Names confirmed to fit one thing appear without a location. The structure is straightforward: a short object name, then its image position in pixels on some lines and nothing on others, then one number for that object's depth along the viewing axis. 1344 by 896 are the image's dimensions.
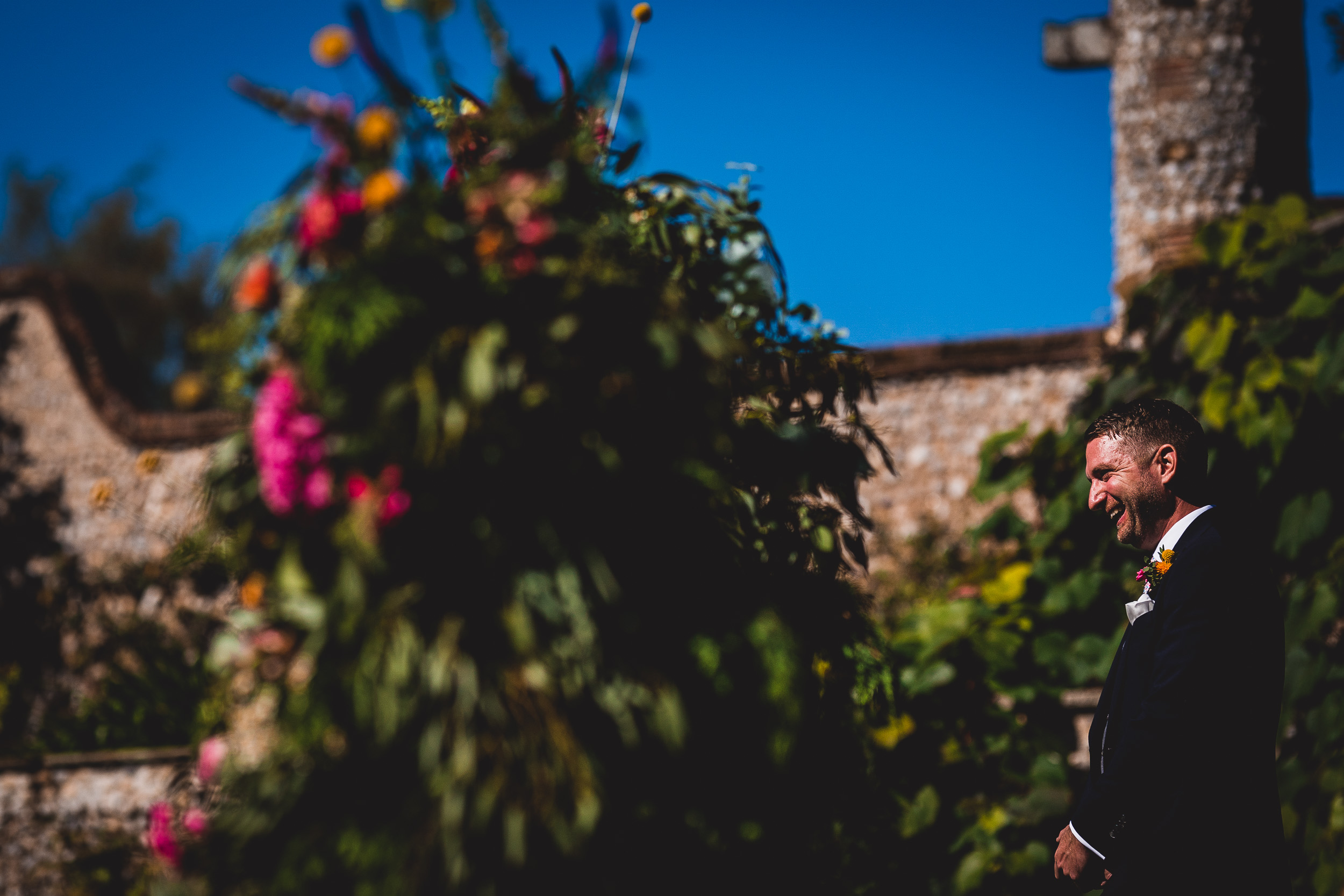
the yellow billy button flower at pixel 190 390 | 4.53
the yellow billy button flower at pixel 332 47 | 4.49
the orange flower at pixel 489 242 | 4.46
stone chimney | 9.58
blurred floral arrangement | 4.39
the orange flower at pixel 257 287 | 4.46
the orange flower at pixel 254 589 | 4.50
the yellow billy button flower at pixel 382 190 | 4.44
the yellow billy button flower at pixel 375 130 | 4.47
